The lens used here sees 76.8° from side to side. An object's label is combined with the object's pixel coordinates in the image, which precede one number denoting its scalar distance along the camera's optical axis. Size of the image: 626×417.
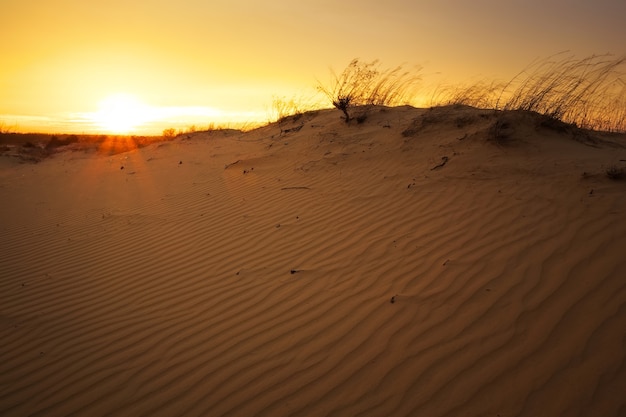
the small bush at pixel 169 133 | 18.45
